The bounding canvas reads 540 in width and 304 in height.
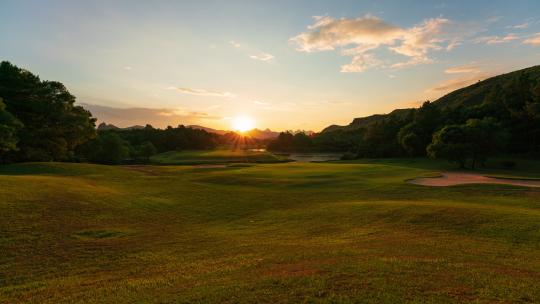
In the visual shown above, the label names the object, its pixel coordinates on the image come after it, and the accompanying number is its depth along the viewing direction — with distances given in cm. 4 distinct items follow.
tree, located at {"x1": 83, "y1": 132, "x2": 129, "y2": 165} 8331
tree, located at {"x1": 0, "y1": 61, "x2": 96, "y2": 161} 4488
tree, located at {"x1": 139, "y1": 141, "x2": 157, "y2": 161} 9988
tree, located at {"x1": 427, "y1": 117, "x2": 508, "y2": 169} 5456
